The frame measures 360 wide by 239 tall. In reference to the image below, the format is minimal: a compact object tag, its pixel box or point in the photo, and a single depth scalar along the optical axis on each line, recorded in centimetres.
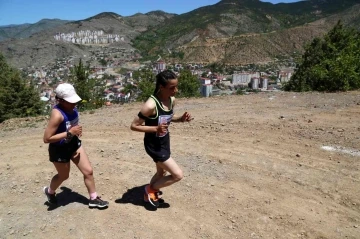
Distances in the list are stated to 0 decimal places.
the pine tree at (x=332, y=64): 1305
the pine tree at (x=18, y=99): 1792
